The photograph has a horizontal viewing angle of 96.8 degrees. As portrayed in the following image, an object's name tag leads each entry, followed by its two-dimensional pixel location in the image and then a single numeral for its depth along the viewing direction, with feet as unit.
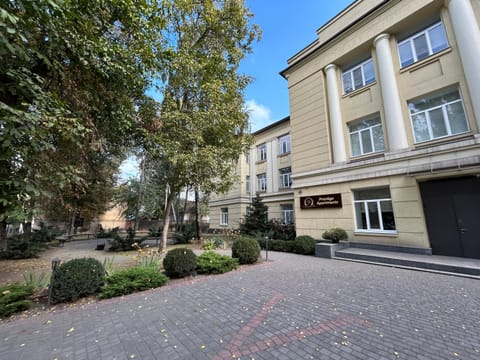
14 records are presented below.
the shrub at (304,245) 36.58
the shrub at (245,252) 29.40
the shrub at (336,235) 35.29
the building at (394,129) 27.63
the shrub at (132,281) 17.92
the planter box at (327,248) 33.32
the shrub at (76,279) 16.66
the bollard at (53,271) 16.37
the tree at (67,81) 15.20
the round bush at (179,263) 22.82
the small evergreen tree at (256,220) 56.70
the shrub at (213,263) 24.85
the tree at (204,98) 34.81
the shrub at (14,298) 14.46
